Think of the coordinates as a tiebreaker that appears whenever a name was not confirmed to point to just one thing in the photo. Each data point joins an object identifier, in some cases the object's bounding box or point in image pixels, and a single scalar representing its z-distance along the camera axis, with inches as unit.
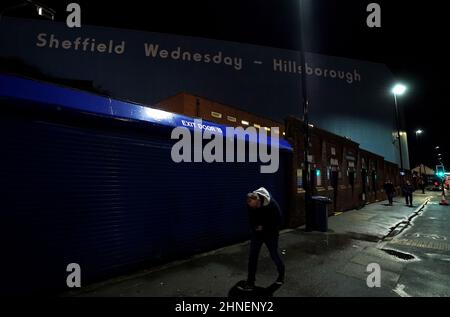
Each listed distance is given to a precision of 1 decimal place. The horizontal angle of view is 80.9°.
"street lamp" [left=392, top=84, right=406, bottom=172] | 933.6
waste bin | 388.2
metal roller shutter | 169.8
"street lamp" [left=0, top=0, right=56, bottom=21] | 248.2
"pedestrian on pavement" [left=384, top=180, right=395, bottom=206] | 788.9
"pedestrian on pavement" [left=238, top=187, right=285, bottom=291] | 189.6
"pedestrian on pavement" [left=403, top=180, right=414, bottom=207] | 768.9
